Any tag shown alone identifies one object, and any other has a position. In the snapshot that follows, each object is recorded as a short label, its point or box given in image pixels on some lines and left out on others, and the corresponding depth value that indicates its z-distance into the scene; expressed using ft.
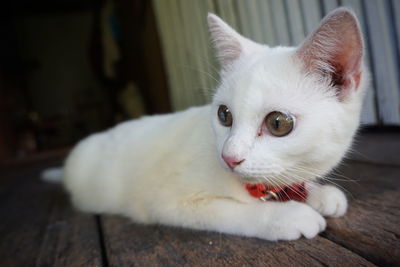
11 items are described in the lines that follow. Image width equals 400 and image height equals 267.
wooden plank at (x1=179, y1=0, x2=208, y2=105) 2.08
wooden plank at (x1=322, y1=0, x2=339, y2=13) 1.32
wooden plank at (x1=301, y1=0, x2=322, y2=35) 1.37
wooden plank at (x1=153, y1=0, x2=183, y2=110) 2.60
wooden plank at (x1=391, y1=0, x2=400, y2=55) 1.21
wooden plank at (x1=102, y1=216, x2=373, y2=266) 0.75
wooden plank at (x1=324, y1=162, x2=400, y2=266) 0.75
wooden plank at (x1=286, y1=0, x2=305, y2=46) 1.41
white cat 0.83
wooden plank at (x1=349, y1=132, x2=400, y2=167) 1.29
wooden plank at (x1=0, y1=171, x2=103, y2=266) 0.93
